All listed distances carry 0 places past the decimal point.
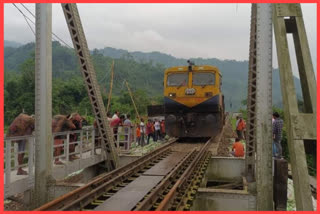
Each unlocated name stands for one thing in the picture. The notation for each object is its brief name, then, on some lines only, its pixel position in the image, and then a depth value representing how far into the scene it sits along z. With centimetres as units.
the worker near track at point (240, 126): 1653
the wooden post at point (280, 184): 680
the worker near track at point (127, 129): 1316
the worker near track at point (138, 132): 1744
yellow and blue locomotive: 1535
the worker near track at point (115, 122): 1317
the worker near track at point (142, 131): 1716
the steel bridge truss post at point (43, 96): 787
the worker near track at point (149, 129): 1805
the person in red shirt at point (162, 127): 1989
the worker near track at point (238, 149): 1213
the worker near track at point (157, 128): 1850
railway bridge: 543
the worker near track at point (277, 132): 995
